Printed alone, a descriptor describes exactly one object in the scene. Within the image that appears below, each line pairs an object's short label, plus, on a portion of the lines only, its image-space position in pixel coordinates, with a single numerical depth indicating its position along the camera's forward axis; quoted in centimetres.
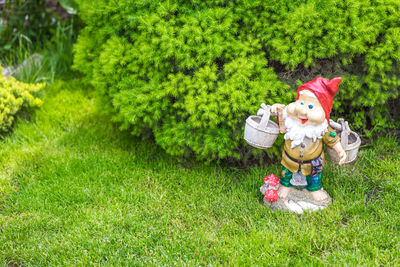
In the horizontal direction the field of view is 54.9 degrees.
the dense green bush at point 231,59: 297
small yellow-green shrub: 393
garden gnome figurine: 259
